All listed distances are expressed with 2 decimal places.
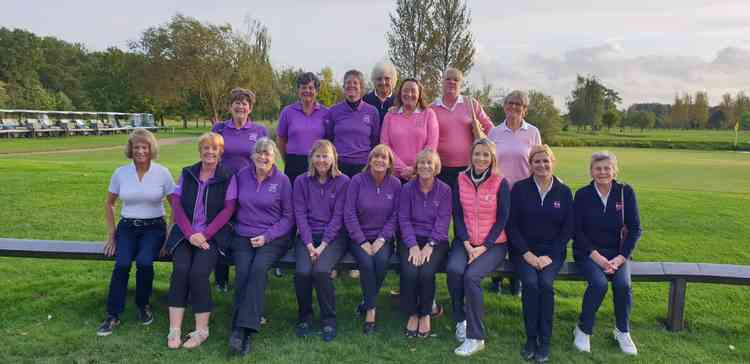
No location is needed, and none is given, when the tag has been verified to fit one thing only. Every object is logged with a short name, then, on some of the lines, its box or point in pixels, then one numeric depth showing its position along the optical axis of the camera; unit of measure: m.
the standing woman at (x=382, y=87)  4.83
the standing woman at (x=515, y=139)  4.56
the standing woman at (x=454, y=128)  4.82
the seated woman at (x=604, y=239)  3.80
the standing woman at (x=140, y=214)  4.06
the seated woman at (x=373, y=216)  4.09
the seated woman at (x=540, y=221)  3.91
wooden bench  3.98
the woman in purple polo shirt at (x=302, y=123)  4.85
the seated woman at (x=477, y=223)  3.98
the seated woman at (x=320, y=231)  3.98
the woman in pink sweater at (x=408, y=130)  4.61
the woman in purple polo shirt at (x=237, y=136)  4.71
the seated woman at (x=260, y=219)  3.93
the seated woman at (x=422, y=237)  4.01
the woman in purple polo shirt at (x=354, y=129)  4.81
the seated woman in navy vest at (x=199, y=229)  3.83
